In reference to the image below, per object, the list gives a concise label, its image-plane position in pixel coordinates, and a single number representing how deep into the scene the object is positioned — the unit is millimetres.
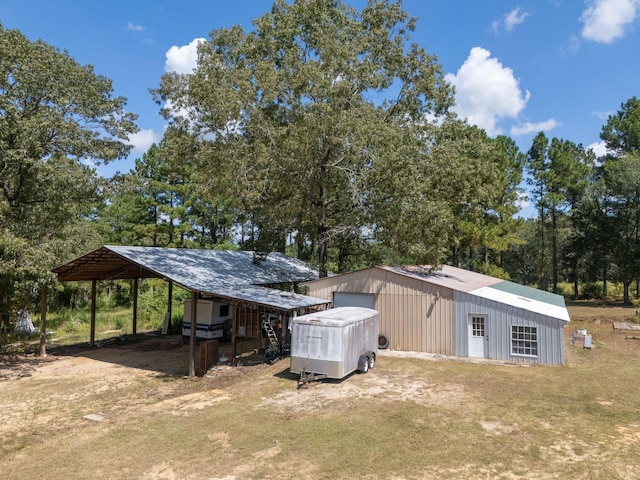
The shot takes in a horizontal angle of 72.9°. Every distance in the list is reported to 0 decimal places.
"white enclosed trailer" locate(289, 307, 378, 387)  13750
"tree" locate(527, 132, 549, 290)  41312
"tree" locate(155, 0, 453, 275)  20688
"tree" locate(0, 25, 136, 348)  15914
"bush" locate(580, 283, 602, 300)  42438
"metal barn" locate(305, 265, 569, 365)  16484
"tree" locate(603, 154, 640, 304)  36000
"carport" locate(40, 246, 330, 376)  16703
